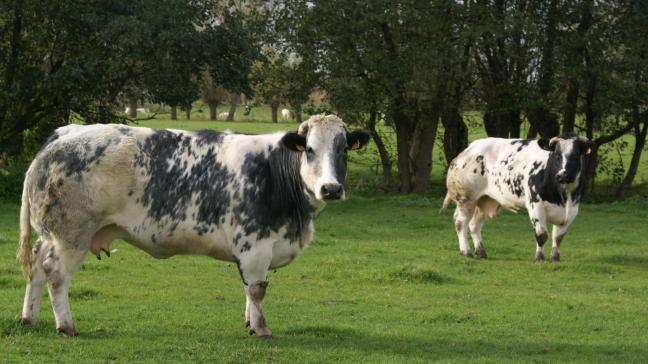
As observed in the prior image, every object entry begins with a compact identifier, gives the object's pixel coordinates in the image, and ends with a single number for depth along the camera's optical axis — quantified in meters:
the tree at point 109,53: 25.02
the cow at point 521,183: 17.83
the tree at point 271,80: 30.66
